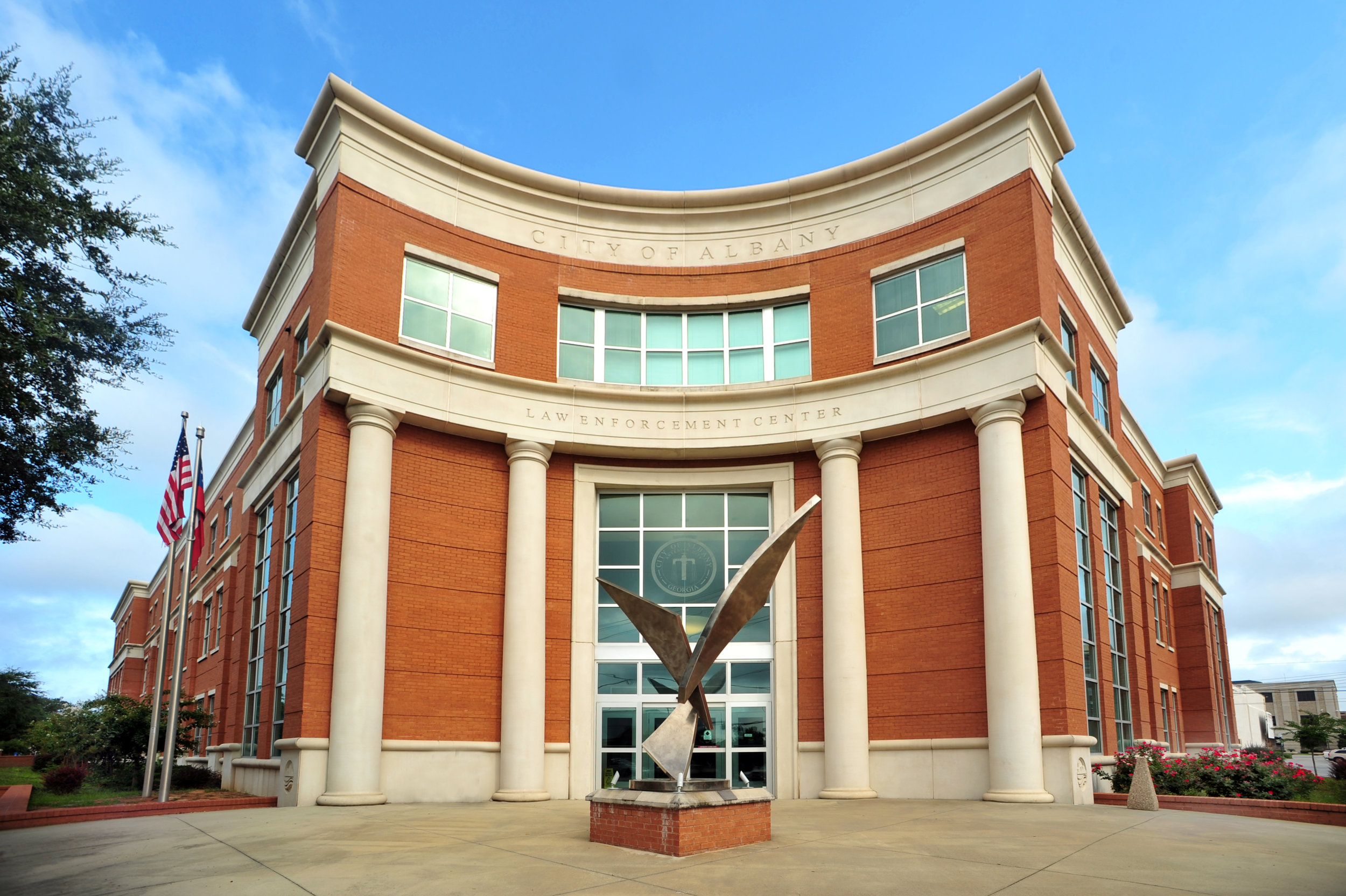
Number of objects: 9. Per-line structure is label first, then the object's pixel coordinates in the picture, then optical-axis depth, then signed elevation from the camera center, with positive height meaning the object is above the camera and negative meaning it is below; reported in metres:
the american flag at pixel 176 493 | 19.47 +3.39
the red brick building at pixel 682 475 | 18.53 +4.02
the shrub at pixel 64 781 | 20.55 -2.39
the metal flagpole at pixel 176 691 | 17.53 -0.46
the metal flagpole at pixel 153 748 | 18.00 -1.48
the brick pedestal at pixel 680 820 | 10.08 -1.62
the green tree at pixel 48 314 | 17.92 +6.89
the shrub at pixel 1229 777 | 16.52 -1.83
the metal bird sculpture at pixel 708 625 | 11.81 +0.54
